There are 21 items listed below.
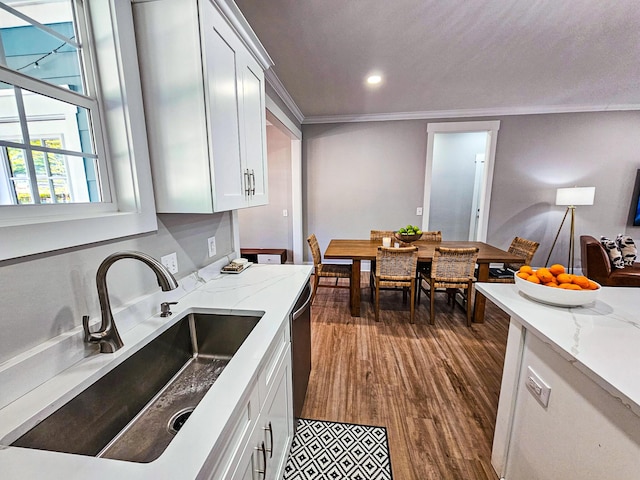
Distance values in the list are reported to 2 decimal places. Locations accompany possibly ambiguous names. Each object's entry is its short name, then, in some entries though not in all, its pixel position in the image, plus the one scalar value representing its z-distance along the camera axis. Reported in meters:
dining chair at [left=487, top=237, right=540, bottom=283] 2.94
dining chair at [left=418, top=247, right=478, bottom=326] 2.68
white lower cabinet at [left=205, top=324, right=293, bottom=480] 0.71
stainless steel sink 0.73
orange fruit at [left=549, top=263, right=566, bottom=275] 1.25
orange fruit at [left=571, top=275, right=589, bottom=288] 1.19
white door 5.15
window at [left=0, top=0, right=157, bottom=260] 0.77
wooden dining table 2.79
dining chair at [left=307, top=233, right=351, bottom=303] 3.20
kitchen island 0.76
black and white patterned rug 1.38
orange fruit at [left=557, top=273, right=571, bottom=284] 1.20
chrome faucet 0.80
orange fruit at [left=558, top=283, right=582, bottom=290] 1.16
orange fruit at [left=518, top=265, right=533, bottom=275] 1.33
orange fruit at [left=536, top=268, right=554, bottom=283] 1.24
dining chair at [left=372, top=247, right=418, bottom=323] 2.71
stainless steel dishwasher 1.40
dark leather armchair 3.16
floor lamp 3.62
